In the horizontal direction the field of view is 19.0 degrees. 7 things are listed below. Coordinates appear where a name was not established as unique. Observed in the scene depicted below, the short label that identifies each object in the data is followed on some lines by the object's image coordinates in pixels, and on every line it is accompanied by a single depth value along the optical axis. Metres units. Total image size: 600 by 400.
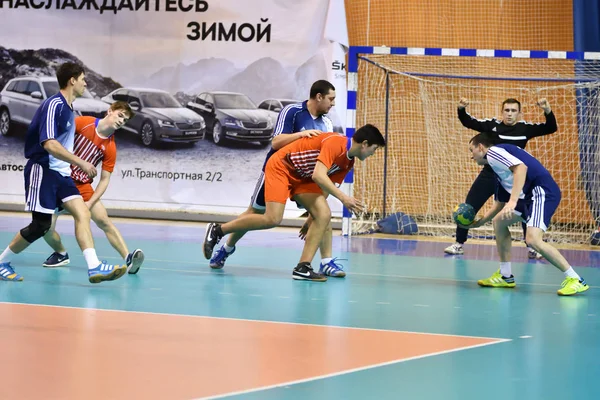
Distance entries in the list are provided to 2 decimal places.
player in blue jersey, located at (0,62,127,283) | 13.45
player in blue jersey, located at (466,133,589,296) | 14.14
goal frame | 22.23
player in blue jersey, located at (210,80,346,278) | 15.28
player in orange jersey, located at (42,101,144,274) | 14.87
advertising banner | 26.25
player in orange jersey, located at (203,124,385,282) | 14.85
